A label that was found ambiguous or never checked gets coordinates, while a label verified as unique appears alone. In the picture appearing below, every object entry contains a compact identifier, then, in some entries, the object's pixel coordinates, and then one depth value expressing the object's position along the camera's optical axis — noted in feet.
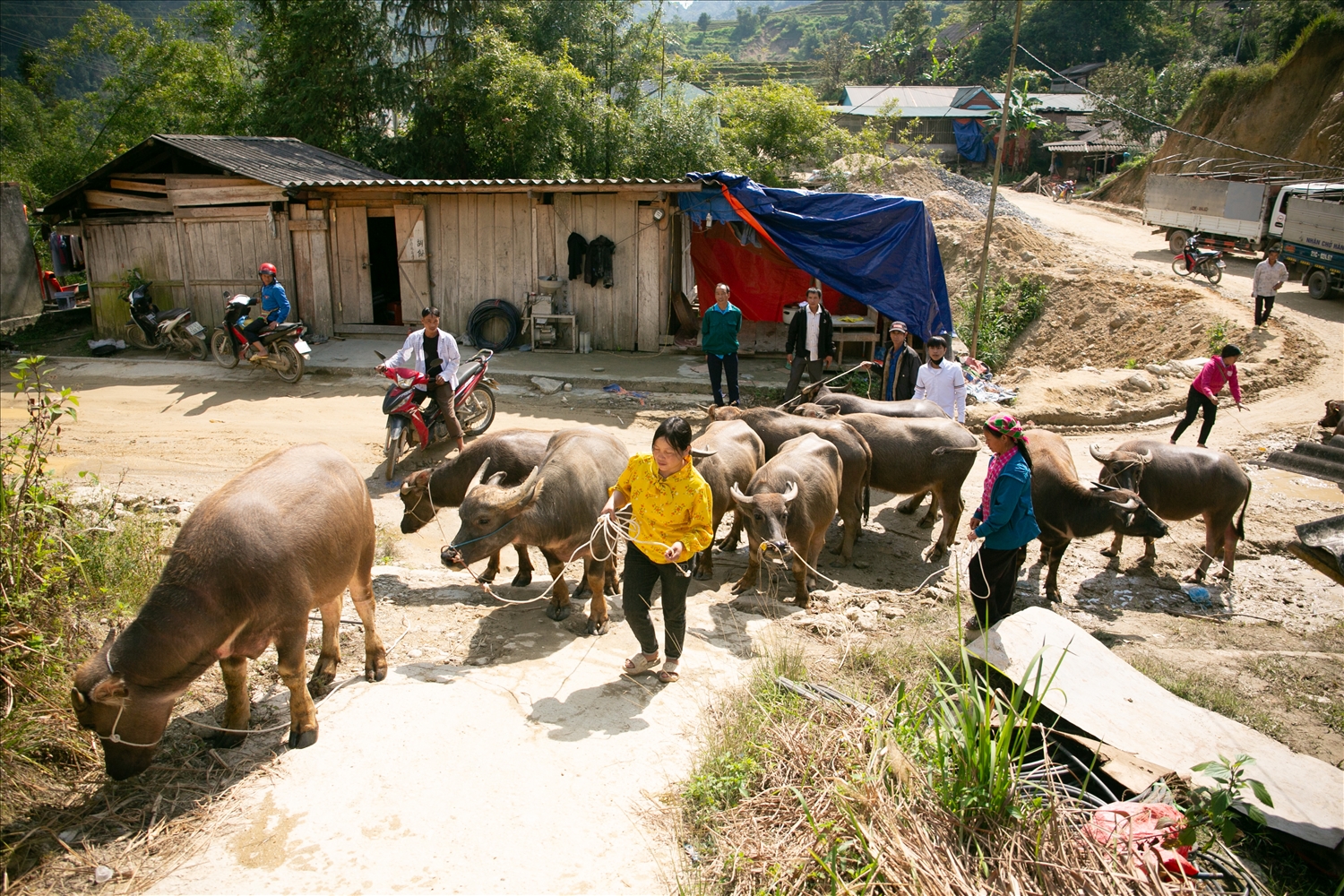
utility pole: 45.40
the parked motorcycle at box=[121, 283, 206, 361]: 47.78
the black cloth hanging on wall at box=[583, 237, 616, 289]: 47.60
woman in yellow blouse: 16.12
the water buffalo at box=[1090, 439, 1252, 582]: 26.81
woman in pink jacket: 34.09
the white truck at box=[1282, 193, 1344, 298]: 60.34
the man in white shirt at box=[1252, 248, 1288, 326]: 52.95
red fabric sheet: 48.73
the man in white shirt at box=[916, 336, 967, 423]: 31.99
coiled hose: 48.52
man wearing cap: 35.12
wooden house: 48.03
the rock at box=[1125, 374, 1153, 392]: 47.21
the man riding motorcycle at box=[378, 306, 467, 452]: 31.96
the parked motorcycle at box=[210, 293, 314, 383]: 42.91
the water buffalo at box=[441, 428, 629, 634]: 18.98
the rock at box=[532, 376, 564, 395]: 43.04
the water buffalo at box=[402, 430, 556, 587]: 23.58
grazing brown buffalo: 12.62
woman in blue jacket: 19.07
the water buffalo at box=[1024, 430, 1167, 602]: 25.22
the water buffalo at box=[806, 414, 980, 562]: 28.12
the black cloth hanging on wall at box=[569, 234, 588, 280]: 47.50
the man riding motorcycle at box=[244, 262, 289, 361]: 42.80
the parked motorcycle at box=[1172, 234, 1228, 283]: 66.49
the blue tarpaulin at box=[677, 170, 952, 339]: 43.78
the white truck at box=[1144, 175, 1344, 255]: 72.84
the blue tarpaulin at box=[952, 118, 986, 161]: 150.00
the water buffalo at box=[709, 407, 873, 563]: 27.32
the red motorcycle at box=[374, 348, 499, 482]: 31.42
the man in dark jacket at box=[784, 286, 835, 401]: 38.68
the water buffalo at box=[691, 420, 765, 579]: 25.25
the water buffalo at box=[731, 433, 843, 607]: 22.43
